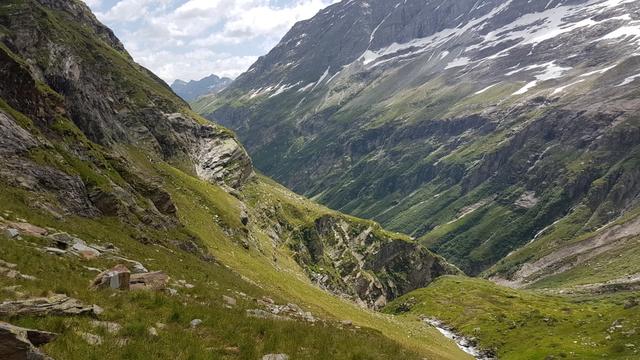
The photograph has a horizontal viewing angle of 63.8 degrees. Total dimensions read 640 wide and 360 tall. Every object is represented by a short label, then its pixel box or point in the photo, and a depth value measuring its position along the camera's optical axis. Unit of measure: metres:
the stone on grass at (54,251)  28.58
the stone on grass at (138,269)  32.09
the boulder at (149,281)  26.02
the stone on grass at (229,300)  30.60
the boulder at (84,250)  31.38
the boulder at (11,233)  28.62
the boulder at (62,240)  31.25
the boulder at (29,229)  31.09
